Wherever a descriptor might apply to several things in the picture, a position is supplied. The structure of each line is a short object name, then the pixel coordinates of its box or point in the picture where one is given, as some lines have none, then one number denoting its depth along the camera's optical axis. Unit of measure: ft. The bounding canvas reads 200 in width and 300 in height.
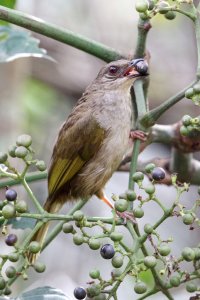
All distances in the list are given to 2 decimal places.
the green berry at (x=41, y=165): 19.97
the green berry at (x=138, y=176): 19.20
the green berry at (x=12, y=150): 19.84
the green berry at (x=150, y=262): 17.37
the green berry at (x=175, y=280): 17.74
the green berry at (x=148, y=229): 17.74
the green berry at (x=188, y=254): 17.38
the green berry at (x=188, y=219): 17.67
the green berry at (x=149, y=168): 19.60
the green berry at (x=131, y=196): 18.83
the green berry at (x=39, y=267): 18.90
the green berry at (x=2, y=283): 18.28
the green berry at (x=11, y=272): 18.60
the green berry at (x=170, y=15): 21.00
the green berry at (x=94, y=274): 17.87
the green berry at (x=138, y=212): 18.24
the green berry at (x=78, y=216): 18.08
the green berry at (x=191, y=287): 18.15
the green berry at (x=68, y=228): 18.75
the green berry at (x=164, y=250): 17.66
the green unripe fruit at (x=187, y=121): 18.95
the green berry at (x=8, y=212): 18.45
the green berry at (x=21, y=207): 18.67
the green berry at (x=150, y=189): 18.58
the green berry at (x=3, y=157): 19.58
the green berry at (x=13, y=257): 18.30
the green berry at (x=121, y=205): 18.30
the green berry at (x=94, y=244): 17.94
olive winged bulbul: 28.04
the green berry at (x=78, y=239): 18.11
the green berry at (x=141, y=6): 19.90
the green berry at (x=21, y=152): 19.33
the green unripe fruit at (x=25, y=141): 19.44
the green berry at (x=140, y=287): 17.60
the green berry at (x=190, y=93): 18.84
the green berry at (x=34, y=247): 18.33
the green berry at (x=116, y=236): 17.83
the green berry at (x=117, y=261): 17.71
